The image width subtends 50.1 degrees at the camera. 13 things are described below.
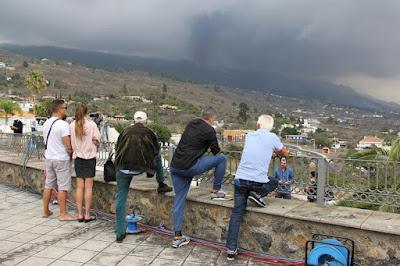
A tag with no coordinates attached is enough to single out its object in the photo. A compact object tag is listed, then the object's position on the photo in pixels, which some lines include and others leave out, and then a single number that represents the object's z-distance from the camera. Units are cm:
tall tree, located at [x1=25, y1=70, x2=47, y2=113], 7257
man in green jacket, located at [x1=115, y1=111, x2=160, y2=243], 557
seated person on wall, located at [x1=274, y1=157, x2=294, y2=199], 576
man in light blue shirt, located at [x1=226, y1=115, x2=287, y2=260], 500
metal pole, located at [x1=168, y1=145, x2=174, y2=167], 665
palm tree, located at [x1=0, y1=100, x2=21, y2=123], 8038
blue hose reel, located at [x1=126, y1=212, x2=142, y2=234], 590
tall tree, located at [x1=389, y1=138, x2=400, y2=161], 856
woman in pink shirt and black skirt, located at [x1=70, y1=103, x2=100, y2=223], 634
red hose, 494
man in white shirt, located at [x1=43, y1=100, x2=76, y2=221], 652
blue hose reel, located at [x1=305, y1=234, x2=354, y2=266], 421
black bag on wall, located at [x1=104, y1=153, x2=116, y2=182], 675
